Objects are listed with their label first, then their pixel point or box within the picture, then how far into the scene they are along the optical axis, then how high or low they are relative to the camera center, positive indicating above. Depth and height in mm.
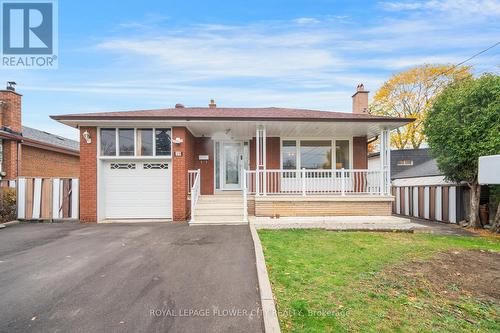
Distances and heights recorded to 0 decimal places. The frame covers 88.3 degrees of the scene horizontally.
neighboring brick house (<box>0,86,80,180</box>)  11953 +1186
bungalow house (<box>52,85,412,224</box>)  9180 -82
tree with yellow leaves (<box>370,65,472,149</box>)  24906 +7731
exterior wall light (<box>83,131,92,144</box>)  9265 +1230
